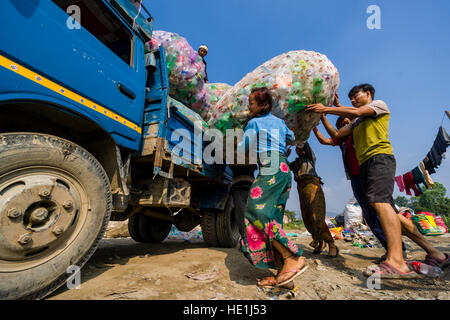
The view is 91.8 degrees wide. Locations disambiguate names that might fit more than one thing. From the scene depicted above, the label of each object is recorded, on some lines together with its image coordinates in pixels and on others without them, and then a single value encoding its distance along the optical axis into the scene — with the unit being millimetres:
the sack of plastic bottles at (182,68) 2650
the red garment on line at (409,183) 5965
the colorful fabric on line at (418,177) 5738
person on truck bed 3947
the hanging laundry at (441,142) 5123
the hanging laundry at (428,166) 5527
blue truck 1234
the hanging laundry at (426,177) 5339
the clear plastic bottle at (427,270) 1685
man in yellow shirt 1707
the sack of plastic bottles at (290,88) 2160
